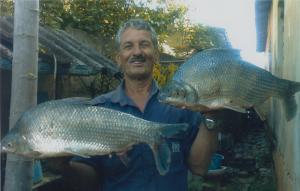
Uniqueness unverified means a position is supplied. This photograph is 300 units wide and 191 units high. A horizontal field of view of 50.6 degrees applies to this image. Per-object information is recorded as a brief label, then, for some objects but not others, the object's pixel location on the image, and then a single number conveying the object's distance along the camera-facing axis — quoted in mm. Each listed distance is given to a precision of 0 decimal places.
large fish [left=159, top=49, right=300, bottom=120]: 1678
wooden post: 2193
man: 1893
